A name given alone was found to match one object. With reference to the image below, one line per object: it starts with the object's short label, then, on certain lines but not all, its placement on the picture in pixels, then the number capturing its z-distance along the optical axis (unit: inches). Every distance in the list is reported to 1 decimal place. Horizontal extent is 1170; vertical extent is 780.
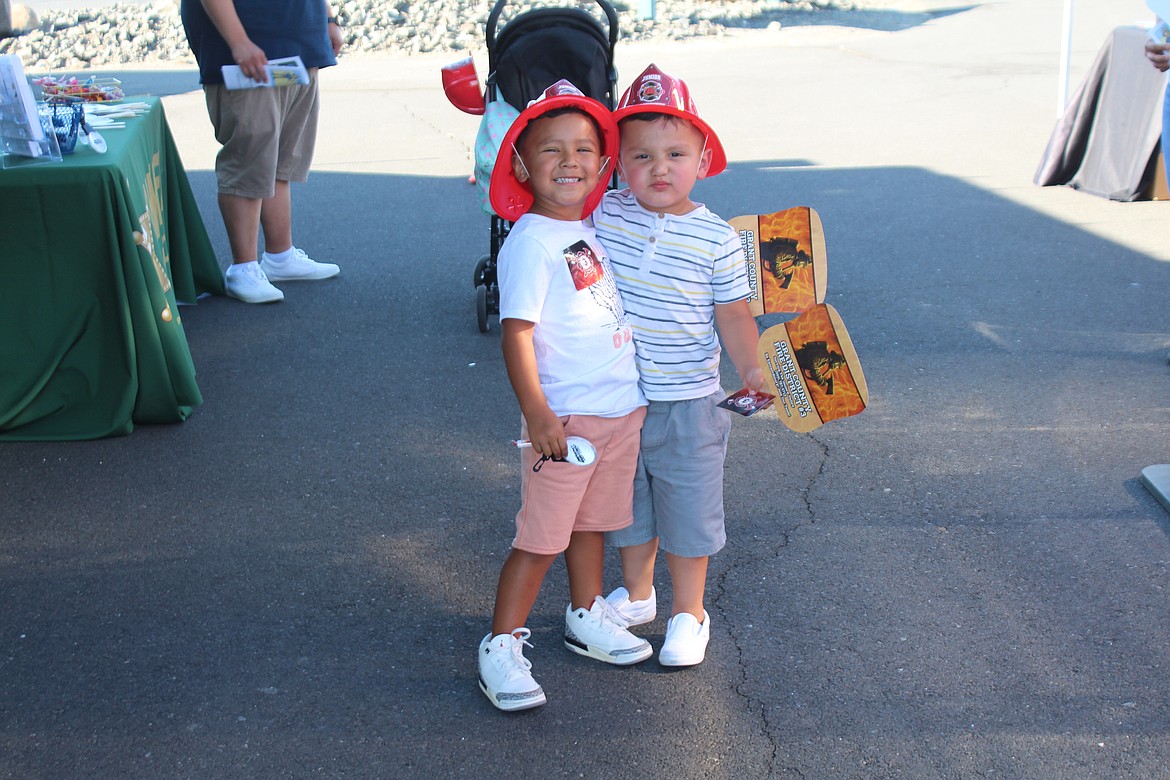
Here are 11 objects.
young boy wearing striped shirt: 98.3
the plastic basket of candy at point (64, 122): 160.7
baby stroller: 185.2
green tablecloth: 157.2
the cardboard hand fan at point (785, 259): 103.6
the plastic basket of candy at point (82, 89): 204.3
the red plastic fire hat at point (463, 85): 198.8
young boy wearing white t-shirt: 95.4
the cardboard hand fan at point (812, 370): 98.0
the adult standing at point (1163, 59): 170.9
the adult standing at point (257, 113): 205.9
